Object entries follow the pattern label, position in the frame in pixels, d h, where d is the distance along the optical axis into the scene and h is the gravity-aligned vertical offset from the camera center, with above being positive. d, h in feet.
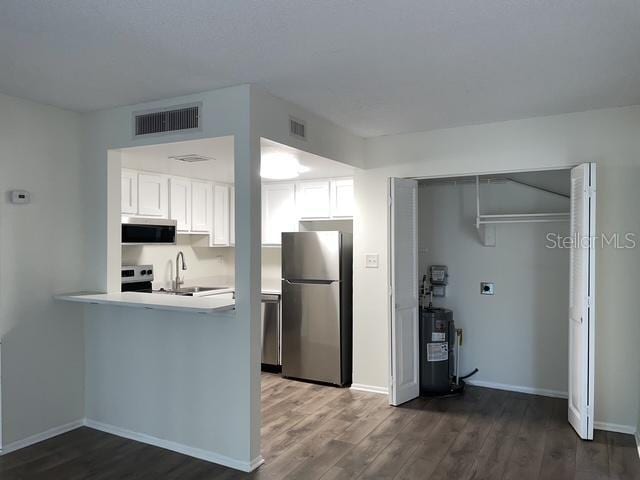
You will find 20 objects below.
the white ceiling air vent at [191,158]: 12.99 +2.30
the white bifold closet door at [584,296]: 11.18 -1.28
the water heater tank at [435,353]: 15.03 -3.46
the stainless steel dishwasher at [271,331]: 17.33 -3.20
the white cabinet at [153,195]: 15.43 +1.53
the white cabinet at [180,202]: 16.72 +1.41
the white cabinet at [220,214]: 18.95 +1.08
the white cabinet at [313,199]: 17.30 +1.55
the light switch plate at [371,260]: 15.30 -0.59
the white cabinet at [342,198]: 16.81 +1.53
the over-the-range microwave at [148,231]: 14.88 +0.35
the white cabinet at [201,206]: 17.75 +1.32
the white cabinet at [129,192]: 14.82 +1.54
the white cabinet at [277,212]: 18.12 +1.13
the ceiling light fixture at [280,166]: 13.05 +2.28
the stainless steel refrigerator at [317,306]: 15.90 -2.16
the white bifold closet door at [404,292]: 13.91 -1.49
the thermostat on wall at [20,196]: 10.95 +1.03
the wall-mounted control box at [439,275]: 16.35 -1.13
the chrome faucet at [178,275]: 18.44 -1.29
